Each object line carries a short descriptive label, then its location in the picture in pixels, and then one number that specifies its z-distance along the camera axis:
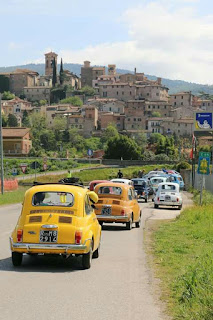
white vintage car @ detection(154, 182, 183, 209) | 38.22
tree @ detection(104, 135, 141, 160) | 137.50
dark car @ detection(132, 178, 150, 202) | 45.19
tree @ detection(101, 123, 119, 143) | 172.79
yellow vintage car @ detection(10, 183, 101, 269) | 12.61
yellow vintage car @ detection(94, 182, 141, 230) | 22.55
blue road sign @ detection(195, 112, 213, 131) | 43.47
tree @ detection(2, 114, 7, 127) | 177.94
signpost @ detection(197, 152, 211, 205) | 31.98
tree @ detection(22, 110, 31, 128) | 186.68
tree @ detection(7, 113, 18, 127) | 182.85
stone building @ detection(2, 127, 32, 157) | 138.88
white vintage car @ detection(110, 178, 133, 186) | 38.69
